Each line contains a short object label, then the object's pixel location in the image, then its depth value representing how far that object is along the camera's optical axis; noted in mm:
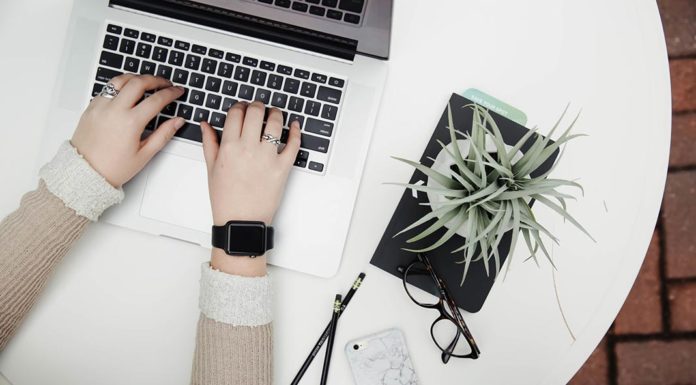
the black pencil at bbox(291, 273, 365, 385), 709
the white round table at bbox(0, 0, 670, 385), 721
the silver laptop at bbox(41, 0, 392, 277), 697
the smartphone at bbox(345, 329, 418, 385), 716
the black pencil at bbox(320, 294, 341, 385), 708
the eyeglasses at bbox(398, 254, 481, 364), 699
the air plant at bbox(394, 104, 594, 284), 511
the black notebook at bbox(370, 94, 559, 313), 708
